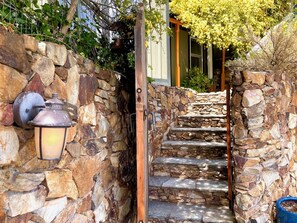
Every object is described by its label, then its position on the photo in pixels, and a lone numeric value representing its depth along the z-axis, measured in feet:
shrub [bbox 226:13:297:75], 11.02
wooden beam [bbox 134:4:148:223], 7.98
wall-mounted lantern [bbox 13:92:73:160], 4.37
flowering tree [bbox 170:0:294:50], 20.77
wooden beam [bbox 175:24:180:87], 24.39
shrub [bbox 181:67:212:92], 26.04
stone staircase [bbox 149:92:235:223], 10.48
